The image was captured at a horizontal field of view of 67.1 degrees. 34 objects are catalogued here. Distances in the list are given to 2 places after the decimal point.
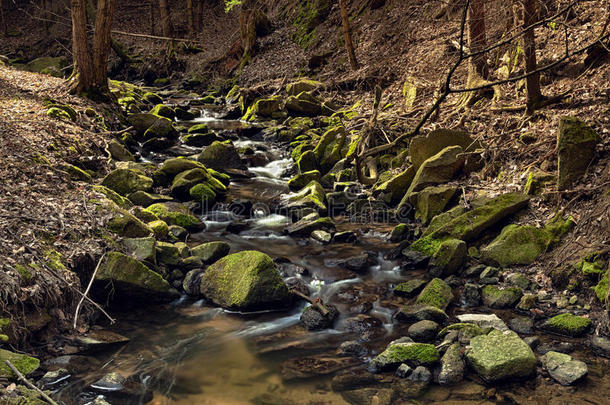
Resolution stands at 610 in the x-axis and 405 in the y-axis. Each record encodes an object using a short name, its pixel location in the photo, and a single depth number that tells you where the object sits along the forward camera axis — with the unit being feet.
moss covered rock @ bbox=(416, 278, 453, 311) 20.45
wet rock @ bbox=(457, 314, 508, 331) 18.24
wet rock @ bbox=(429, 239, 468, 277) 23.44
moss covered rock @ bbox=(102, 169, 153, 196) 32.42
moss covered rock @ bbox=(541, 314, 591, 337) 17.52
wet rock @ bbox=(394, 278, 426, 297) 22.50
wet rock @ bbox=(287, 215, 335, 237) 31.45
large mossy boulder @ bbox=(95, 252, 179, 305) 20.31
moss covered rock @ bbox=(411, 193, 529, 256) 24.88
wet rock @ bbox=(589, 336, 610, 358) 16.22
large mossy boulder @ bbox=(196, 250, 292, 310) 21.47
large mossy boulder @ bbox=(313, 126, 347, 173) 42.86
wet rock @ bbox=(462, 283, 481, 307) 20.85
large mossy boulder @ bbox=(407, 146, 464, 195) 31.30
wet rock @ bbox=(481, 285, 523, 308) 20.12
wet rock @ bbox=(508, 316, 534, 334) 18.26
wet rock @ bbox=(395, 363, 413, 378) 16.07
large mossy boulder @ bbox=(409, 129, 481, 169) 32.81
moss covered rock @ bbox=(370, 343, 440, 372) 16.42
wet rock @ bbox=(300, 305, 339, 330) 20.42
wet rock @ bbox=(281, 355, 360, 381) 17.11
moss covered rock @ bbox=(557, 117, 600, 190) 23.20
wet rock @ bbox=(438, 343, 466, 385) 15.62
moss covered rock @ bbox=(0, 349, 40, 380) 13.55
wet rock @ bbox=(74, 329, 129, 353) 17.62
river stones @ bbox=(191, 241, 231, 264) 25.80
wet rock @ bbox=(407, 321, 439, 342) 18.12
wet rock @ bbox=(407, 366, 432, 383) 15.75
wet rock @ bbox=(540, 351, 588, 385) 15.01
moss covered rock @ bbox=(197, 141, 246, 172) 45.27
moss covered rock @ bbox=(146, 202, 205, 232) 30.63
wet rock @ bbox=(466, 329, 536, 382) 15.25
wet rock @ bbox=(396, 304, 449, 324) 19.45
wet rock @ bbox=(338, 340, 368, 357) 18.15
